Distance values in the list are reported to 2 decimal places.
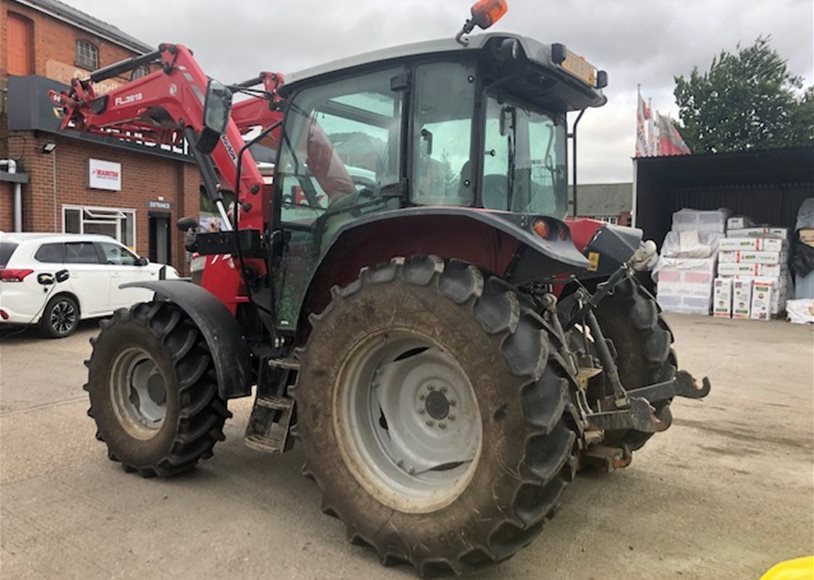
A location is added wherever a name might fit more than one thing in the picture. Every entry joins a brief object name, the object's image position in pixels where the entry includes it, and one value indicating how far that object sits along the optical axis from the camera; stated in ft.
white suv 30.64
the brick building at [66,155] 41.91
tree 92.43
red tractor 8.45
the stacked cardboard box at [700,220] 47.70
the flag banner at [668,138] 55.11
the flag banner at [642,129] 47.80
